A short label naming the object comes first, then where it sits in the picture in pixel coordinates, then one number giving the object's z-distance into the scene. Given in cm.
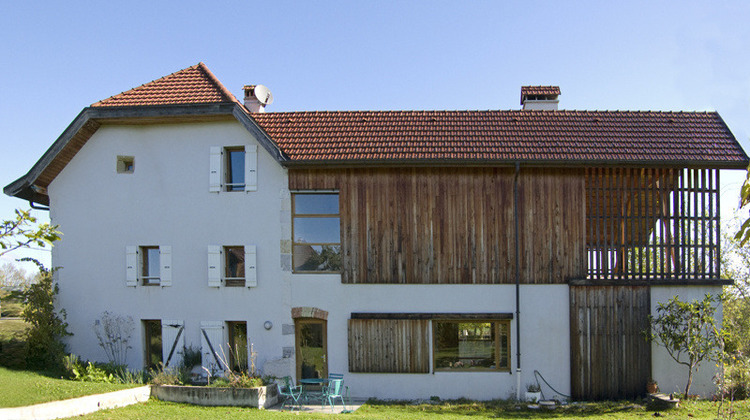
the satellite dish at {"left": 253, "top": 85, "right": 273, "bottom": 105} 1500
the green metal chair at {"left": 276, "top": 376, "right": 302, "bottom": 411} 1187
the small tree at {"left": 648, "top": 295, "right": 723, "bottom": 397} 1149
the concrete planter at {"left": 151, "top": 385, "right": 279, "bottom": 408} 1131
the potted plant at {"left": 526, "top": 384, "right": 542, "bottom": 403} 1194
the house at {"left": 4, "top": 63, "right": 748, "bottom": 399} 1248
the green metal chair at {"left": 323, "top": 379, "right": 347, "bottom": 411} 1133
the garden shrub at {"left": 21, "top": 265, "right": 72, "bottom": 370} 1298
